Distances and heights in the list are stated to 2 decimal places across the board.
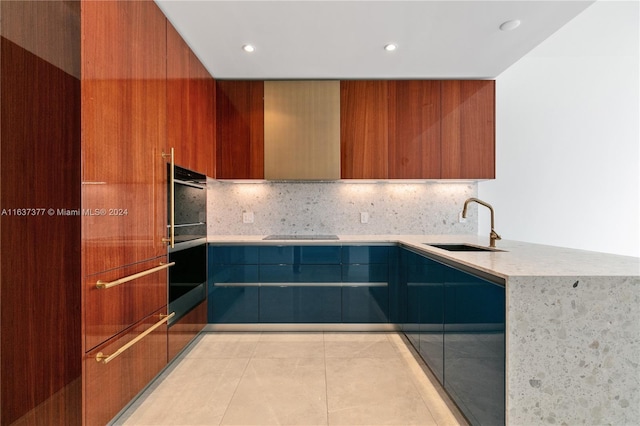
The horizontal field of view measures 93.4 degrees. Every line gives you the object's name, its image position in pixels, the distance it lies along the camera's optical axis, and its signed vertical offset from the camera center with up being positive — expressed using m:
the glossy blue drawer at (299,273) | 2.81 -0.57
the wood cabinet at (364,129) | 3.03 +0.84
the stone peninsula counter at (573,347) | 1.10 -0.50
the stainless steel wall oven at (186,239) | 2.13 -0.21
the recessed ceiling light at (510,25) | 2.10 +1.33
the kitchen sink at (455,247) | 2.45 -0.28
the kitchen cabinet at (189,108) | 2.13 +0.85
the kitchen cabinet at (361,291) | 2.82 -0.73
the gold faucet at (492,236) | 2.10 -0.17
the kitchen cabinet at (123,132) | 1.37 +0.43
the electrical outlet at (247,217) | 3.36 -0.05
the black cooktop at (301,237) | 3.02 -0.25
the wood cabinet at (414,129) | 3.03 +0.84
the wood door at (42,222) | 1.28 -0.04
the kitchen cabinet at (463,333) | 1.23 -0.64
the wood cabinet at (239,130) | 3.03 +0.83
